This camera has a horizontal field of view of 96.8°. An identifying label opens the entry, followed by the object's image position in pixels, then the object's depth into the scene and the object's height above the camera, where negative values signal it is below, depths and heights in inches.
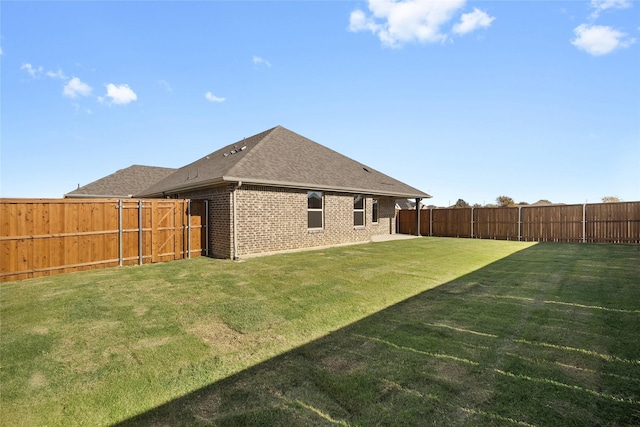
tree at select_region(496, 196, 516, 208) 1737.2 +71.9
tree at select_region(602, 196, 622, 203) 1165.5 +55.9
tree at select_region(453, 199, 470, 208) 2249.0 +70.0
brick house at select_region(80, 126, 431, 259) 424.5 +34.7
